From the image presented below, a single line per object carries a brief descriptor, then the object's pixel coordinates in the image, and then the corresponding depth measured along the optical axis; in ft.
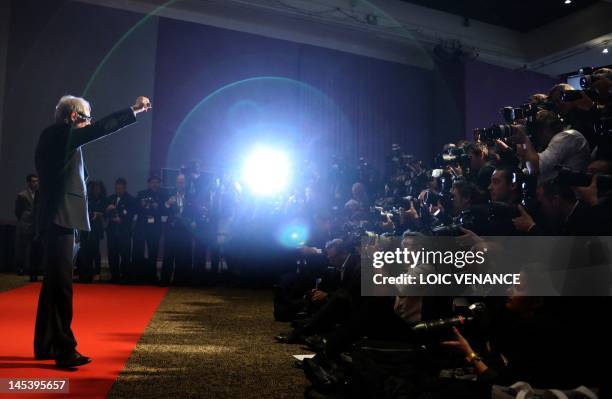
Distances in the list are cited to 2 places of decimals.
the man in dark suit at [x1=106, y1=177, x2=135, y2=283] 23.22
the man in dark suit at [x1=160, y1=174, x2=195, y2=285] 22.84
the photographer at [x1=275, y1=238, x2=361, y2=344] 10.26
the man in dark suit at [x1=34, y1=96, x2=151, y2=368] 8.80
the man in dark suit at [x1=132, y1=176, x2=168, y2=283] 23.11
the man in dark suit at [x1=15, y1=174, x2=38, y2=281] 23.76
